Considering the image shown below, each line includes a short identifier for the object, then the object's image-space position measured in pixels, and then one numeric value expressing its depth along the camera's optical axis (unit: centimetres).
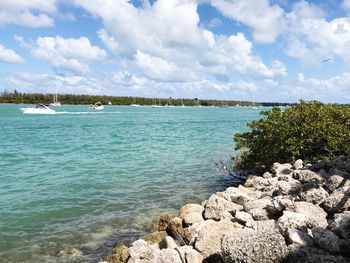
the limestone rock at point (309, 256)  724
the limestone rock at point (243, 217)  1055
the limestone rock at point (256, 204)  1162
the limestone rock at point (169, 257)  865
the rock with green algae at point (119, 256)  1005
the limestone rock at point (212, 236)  941
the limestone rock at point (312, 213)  939
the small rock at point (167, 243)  972
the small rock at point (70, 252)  1192
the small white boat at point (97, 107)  14125
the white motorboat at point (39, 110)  10162
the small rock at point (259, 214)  1082
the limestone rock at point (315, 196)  1145
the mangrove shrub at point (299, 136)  1795
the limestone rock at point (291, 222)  892
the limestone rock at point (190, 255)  870
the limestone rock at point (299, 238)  807
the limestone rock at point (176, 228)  1105
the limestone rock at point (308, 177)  1349
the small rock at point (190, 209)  1241
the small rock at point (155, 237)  1110
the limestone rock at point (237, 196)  1314
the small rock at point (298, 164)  1700
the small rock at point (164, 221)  1248
